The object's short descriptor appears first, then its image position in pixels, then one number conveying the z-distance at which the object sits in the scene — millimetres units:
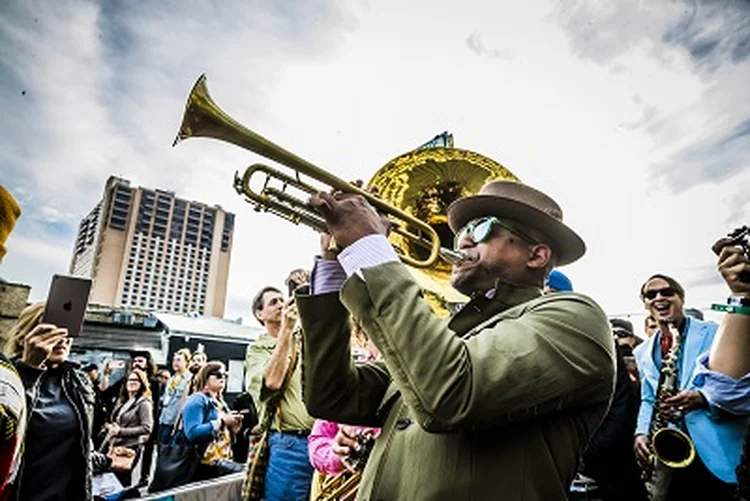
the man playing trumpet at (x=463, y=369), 1183
